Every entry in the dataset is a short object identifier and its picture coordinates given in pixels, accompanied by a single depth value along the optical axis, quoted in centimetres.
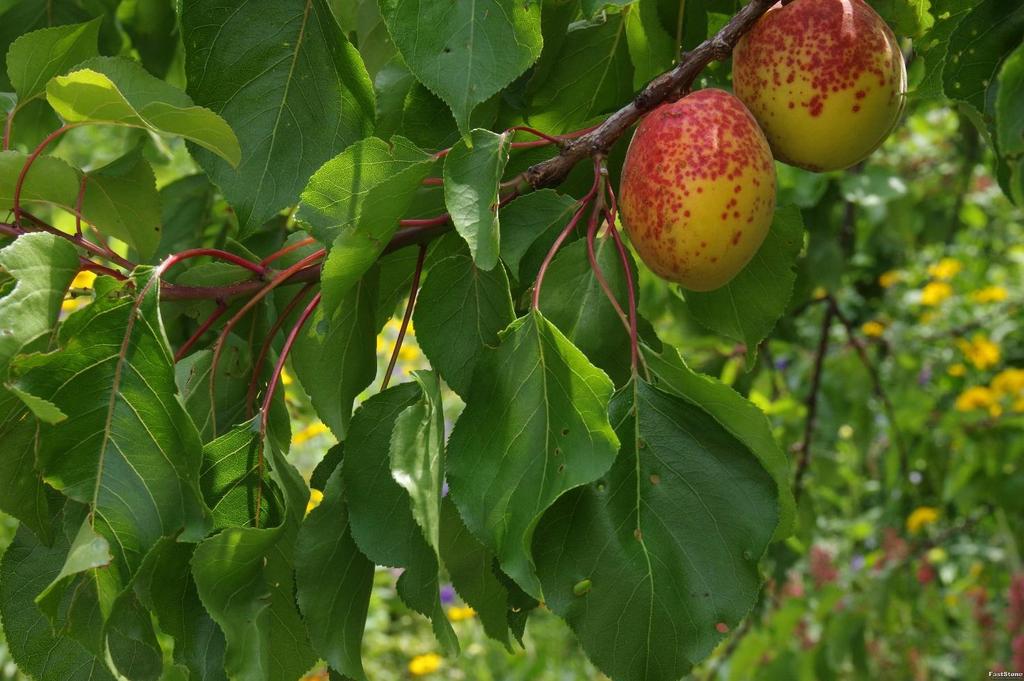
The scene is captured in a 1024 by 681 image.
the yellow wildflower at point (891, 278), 191
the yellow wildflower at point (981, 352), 159
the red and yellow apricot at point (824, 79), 48
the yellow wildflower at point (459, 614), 159
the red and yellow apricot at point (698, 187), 47
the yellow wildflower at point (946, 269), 188
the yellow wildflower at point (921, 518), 155
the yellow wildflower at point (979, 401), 140
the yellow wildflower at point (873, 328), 173
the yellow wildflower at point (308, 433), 129
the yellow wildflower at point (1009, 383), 146
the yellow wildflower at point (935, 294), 182
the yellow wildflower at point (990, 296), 180
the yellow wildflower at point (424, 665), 147
